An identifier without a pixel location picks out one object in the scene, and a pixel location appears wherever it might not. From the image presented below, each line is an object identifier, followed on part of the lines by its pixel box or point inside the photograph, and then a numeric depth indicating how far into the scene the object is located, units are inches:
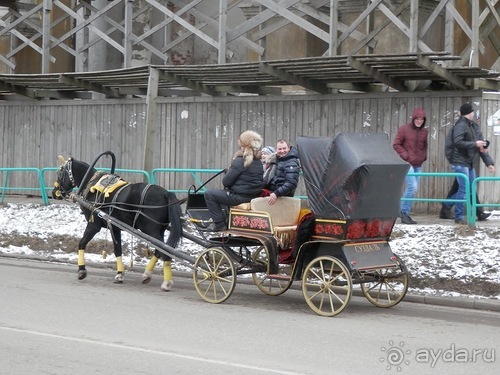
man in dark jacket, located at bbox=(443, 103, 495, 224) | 639.8
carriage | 454.0
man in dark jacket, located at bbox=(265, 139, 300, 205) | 489.7
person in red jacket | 660.7
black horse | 533.0
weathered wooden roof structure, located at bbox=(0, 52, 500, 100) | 660.1
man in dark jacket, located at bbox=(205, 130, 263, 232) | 492.7
